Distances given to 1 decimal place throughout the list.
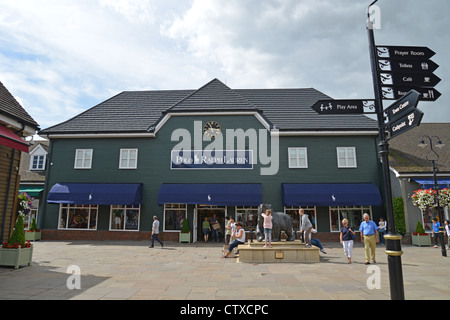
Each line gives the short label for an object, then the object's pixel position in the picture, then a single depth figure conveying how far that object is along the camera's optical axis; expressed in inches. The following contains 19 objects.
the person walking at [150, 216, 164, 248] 652.1
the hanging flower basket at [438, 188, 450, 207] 587.5
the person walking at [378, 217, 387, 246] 624.4
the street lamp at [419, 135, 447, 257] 528.1
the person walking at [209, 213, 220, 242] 781.1
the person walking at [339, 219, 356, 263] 456.8
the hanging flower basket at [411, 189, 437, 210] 594.2
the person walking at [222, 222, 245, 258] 510.0
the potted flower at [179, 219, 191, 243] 757.9
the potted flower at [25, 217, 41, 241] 767.1
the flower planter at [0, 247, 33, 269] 388.8
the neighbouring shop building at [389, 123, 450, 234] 757.9
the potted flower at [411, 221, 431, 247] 703.7
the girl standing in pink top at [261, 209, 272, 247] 470.3
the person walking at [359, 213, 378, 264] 445.1
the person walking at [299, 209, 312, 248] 495.8
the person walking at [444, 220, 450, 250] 615.8
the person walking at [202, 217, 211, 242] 782.4
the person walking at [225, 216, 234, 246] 585.6
